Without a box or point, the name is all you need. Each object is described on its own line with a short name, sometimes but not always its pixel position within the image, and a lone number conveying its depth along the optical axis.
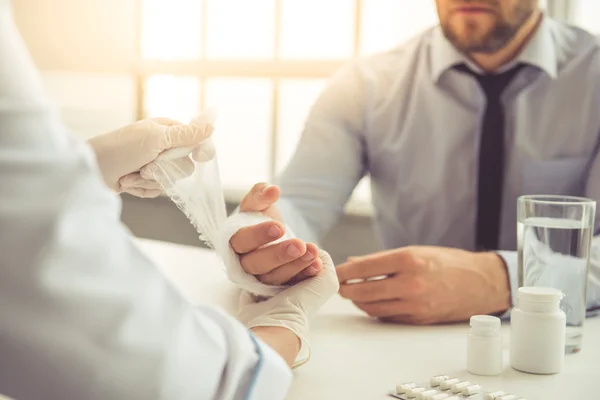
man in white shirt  1.53
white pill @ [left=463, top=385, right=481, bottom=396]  0.73
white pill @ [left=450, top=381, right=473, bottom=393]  0.73
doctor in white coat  0.46
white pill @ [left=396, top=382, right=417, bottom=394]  0.73
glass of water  0.92
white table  0.75
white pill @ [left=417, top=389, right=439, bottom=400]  0.71
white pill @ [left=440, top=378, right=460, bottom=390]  0.74
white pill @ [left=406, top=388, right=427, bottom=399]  0.72
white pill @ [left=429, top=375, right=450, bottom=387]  0.75
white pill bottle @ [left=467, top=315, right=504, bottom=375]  0.81
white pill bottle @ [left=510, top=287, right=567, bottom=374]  0.81
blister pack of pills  0.71
